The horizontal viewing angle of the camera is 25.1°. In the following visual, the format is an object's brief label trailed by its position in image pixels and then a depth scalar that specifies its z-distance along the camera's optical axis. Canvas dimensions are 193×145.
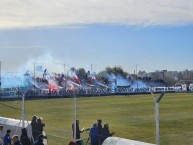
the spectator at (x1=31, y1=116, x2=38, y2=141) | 16.89
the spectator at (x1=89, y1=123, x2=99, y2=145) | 16.50
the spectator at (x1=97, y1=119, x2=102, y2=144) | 16.56
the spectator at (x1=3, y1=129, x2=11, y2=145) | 14.54
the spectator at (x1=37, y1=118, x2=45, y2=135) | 16.88
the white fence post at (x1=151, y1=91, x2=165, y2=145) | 10.95
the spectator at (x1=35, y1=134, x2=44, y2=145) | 12.48
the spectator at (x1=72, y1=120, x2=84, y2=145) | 16.99
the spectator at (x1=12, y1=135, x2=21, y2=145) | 12.42
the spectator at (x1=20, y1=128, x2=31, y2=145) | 14.28
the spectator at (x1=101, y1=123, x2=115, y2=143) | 16.45
